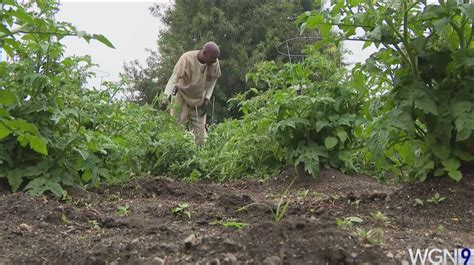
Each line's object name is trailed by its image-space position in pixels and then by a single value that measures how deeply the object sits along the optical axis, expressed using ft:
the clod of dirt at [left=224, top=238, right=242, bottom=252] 6.04
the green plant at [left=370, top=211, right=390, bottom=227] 7.04
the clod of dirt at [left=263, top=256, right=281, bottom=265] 5.61
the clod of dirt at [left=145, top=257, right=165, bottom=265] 5.89
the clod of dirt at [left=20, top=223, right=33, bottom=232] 8.38
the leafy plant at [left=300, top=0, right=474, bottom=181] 8.36
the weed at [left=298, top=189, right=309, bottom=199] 11.75
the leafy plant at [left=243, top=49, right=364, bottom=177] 14.15
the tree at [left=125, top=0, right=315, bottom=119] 80.28
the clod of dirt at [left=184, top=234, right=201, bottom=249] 6.32
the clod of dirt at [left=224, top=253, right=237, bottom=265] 5.75
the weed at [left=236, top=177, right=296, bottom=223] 7.34
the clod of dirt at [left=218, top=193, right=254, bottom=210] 9.42
